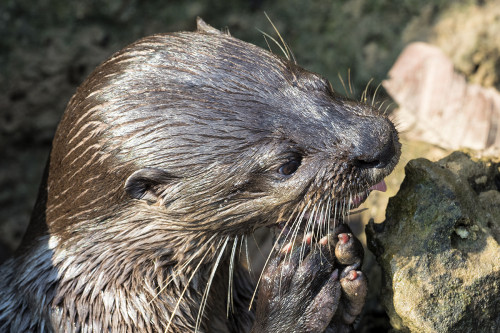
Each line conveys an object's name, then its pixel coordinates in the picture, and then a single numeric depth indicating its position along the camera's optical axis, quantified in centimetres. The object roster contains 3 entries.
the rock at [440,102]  678
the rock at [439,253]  444
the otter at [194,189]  429
